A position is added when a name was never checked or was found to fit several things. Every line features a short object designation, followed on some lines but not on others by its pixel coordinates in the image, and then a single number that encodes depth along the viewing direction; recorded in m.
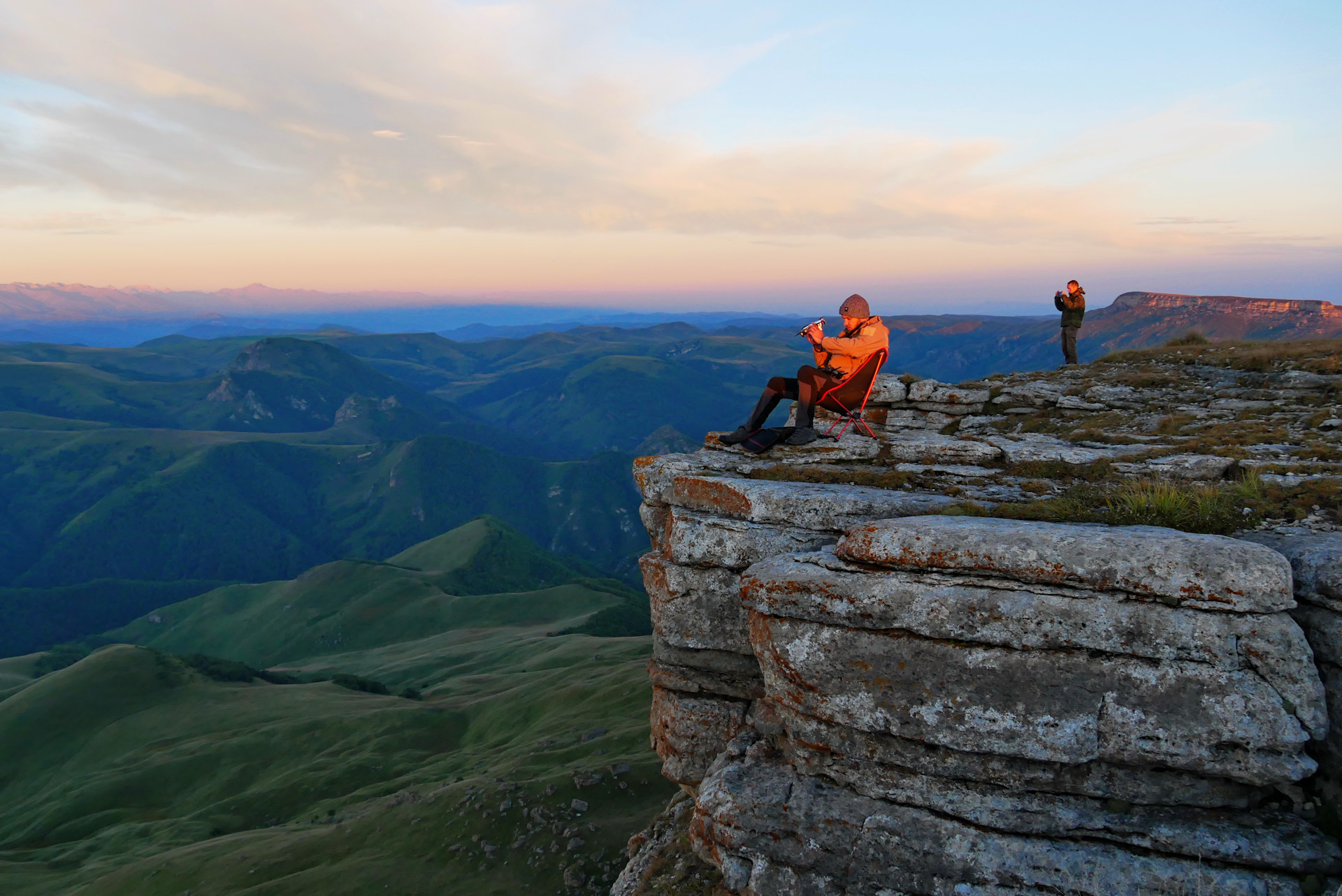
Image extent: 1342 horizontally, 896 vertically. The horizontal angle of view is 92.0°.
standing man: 34.94
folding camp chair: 16.97
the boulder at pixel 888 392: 23.19
